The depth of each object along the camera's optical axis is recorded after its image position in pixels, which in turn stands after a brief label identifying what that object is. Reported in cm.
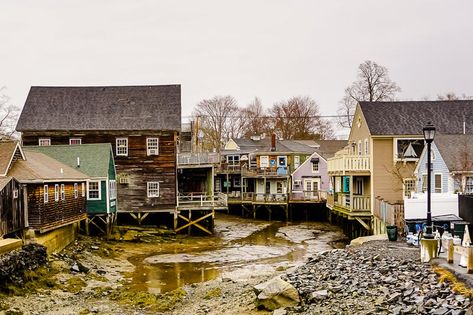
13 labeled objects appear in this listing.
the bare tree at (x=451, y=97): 7040
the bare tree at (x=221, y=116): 8569
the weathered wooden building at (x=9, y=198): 1952
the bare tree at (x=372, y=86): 5962
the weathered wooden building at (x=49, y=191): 2233
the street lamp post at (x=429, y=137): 1600
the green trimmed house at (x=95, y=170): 3216
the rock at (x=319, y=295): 1386
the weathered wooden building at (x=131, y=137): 3656
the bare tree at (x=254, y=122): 8475
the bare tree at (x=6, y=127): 5153
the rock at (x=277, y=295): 1412
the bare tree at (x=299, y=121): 8300
